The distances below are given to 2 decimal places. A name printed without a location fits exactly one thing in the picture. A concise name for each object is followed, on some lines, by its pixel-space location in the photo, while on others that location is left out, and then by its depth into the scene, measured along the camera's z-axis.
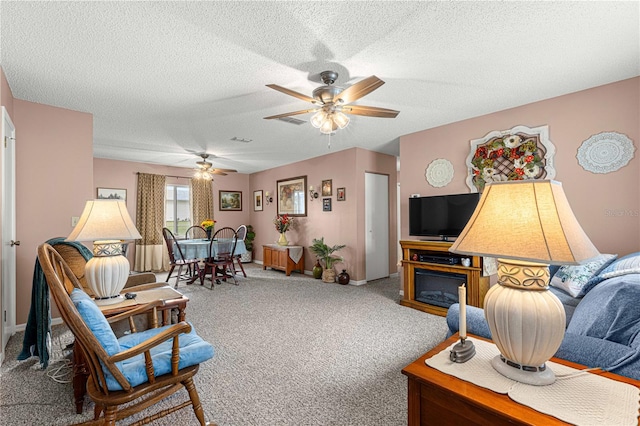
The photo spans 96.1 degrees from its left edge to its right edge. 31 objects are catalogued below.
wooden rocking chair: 1.25
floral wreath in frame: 3.17
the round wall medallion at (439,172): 3.93
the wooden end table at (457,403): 0.84
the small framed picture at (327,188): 5.72
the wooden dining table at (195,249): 5.03
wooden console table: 6.11
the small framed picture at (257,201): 7.83
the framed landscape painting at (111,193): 6.05
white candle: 1.16
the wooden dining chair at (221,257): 5.19
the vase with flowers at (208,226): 5.62
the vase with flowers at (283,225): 6.48
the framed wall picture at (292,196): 6.40
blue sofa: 1.12
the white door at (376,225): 5.36
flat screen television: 3.58
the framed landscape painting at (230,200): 7.76
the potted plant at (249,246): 7.71
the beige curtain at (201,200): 7.20
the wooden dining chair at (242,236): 5.63
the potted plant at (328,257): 5.38
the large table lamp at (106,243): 1.92
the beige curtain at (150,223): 6.40
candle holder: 1.12
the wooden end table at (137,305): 1.77
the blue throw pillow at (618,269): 1.71
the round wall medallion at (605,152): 2.72
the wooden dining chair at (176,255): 4.95
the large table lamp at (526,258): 0.90
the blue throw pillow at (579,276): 2.31
